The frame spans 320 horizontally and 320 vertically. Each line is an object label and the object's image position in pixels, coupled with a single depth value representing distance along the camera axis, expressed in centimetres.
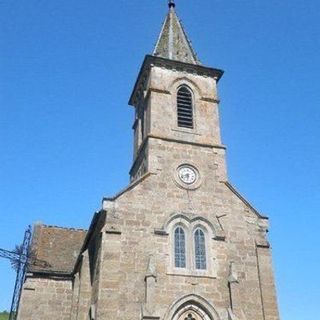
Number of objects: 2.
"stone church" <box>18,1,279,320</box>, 1772
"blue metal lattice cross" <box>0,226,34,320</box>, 2683
